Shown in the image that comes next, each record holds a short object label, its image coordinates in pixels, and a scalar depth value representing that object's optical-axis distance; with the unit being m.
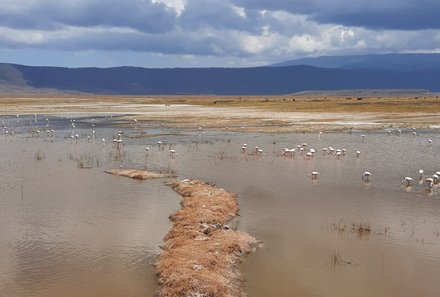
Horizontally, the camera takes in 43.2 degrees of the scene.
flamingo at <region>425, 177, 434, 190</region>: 30.45
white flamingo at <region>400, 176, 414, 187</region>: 31.02
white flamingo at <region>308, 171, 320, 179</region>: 33.63
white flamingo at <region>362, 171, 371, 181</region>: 32.99
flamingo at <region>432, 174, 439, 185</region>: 31.67
